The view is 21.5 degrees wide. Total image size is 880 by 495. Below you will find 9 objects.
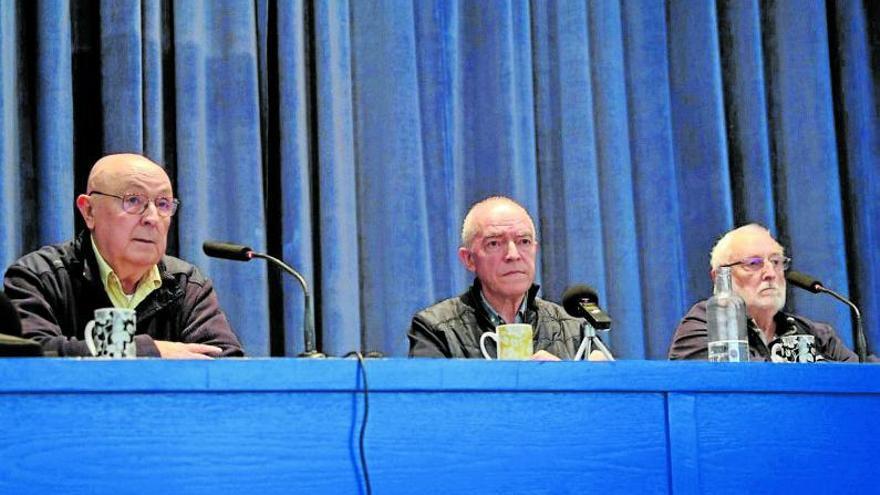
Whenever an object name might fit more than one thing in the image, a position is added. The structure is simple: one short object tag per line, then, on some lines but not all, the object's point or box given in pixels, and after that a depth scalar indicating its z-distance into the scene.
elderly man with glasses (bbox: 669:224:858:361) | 6.39
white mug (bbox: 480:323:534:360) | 4.35
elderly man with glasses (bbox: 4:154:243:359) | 5.19
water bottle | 4.77
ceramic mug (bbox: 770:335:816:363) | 4.83
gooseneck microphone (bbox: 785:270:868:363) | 5.33
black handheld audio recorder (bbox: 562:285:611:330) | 4.48
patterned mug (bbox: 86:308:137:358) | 3.50
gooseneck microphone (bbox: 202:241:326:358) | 4.15
